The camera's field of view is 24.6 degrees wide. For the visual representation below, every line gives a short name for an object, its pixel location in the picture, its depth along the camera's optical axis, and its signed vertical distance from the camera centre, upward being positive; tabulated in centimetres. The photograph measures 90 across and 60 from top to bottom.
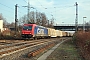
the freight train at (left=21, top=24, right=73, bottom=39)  4405 -9
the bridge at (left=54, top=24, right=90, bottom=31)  12371 +212
